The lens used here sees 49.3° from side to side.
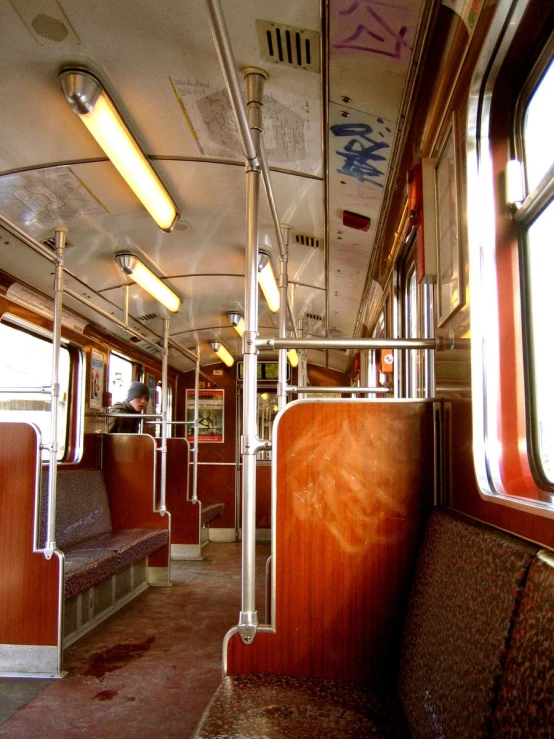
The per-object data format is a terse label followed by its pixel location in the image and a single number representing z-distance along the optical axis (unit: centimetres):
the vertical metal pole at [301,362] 728
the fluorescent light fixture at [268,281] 478
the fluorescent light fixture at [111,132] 253
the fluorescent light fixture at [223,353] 838
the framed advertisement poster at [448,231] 192
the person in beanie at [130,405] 607
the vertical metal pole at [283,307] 415
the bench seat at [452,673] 99
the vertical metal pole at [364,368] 671
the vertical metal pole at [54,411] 341
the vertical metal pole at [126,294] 503
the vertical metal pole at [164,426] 564
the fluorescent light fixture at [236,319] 698
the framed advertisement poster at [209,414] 941
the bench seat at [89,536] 391
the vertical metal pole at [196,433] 695
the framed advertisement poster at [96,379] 588
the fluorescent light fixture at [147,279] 461
